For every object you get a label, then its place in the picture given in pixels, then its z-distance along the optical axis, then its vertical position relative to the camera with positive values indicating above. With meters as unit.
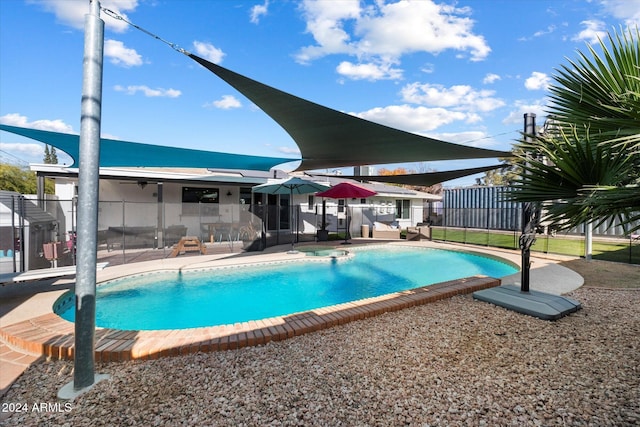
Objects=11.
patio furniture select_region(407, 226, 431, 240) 15.52 -1.02
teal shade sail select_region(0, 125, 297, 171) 5.77 +1.36
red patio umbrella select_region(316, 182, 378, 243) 12.50 +0.86
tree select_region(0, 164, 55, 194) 28.42 +2.93
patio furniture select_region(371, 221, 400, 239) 16.20 -1.03
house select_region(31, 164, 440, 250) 10.77 +0.20
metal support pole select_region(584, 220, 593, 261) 9.17 -0.96
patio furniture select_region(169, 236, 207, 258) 10.23 -1.16
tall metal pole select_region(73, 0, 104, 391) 2.45 +0.16
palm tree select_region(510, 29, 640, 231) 2.19 +0.59
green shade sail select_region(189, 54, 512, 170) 4.79 +1.55
